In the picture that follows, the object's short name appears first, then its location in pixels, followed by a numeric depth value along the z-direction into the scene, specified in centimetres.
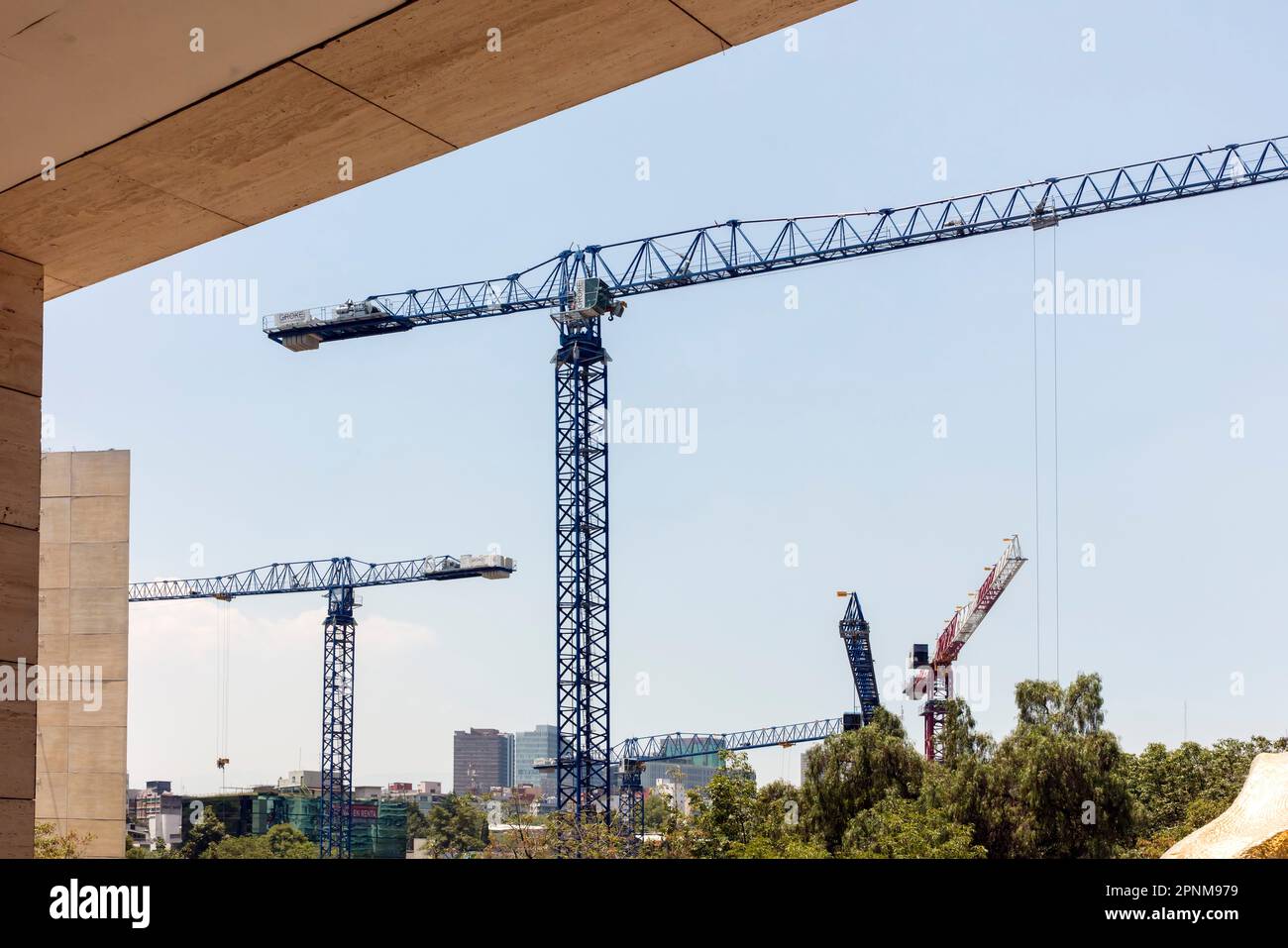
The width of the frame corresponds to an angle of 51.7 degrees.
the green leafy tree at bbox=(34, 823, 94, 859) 2812
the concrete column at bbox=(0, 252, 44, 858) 635
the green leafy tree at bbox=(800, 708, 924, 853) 4338
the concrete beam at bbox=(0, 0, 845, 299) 509
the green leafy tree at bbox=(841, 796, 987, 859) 3334
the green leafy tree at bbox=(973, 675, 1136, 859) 3834
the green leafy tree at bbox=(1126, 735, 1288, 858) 4191
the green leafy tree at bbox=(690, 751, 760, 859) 3092
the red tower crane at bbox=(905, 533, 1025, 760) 9362
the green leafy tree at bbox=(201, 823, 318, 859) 8588
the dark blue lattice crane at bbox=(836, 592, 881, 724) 8812
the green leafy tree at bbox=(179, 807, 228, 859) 9338
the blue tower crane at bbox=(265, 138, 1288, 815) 6294
